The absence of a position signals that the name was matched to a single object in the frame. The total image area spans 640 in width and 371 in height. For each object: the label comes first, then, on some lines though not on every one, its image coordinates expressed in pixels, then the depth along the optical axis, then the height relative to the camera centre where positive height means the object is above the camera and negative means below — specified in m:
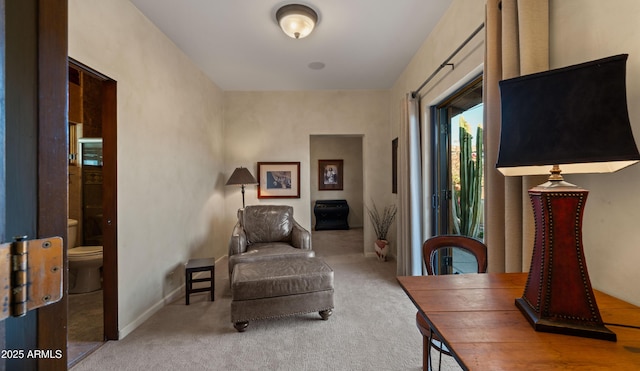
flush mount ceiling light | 2.15 +1.45
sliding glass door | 2.20 +0.15
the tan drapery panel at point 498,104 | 1.19 +0.45
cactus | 2.19 -0.03
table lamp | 0.69 +0.09
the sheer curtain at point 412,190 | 2.91 -0.04
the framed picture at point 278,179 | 4.23 +0.15
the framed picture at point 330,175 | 6.83 +0.33
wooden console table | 0.61 -0.41
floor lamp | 3.75 +0.17
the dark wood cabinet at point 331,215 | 6.43 -0.69
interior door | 0.41 +0.08
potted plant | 3.90 -0.60
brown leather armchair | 2.72 -0.56
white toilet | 2.60 -0.83
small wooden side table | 2.50 -0.81
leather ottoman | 2.01 -0.84
